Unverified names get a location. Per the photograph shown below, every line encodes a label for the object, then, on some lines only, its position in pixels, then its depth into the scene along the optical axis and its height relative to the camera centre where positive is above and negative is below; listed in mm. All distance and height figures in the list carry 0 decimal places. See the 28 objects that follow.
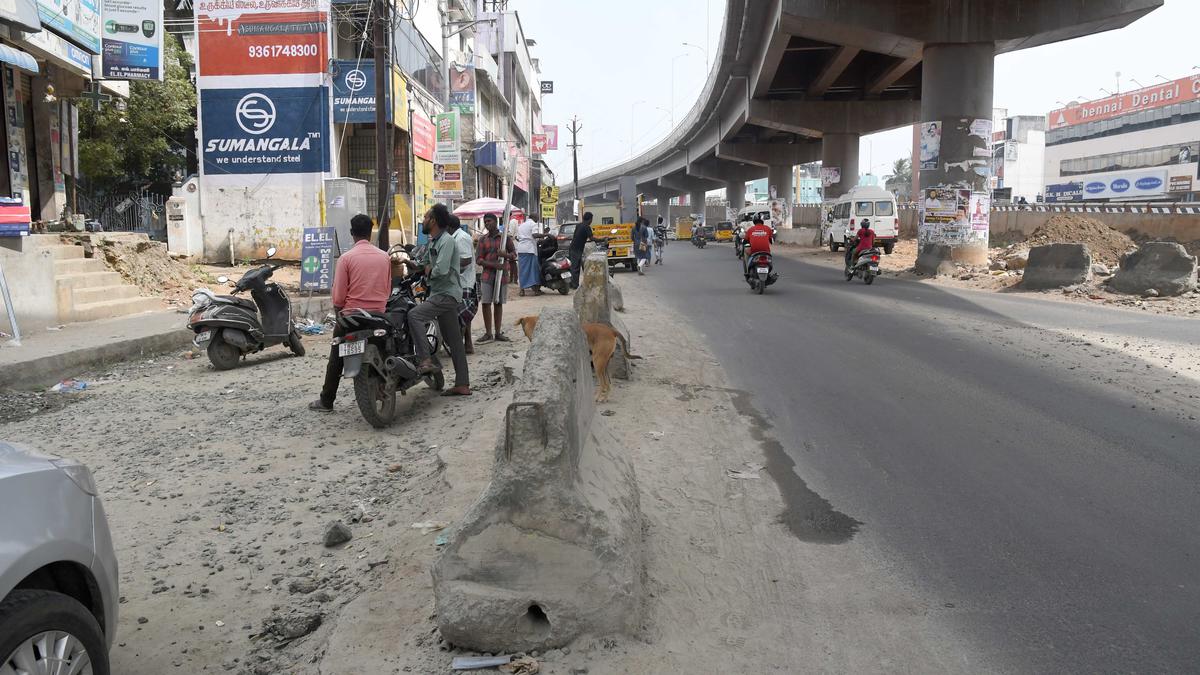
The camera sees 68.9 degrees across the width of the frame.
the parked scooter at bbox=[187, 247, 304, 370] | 10062 -963
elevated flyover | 22922 +5814
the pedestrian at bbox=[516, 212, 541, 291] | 18438 -480
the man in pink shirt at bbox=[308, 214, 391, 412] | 7414 -341
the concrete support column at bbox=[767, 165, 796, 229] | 57375 +3578
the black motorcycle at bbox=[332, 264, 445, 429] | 7012 -1007
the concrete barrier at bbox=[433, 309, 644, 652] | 3285 -1221
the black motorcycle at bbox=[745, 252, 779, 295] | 18016 -708
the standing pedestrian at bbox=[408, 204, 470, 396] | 8250 -480
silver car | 2473 -1033
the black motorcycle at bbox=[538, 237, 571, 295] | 19344 -652
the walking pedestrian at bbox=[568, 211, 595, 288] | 18828 -142
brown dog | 7742 -985
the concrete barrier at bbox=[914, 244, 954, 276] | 23047 -621
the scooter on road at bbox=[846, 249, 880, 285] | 20203 -639
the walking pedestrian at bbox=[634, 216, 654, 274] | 27125 -175
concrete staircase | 12328 -802
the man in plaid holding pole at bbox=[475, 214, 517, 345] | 11664 -431
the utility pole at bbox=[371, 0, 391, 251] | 17484 +1852
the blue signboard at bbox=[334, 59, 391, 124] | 24109 +4042
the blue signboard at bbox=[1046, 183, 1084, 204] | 74562 +3861
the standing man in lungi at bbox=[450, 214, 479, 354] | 10117 -462
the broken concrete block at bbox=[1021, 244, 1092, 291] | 17234 -589
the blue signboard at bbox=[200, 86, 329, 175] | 24547 +3000
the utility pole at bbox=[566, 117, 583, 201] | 85625 +8133
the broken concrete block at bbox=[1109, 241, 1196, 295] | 15328 -595
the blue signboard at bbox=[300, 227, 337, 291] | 16578 -367
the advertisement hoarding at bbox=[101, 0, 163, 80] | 18375 +4147
